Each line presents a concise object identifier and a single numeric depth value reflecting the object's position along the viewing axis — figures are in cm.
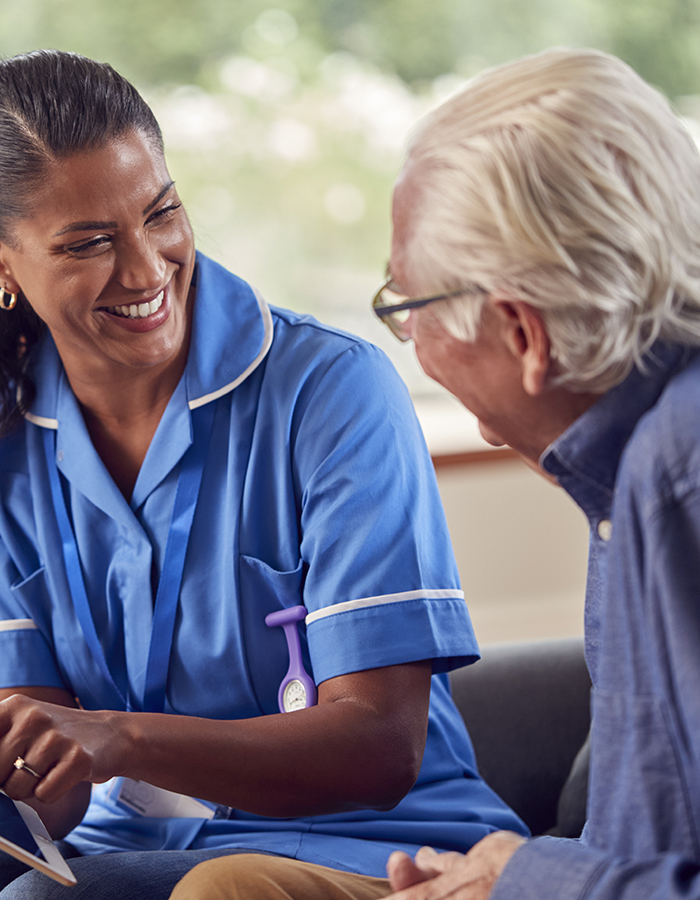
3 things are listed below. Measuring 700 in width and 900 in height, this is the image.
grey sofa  211
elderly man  152
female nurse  177
